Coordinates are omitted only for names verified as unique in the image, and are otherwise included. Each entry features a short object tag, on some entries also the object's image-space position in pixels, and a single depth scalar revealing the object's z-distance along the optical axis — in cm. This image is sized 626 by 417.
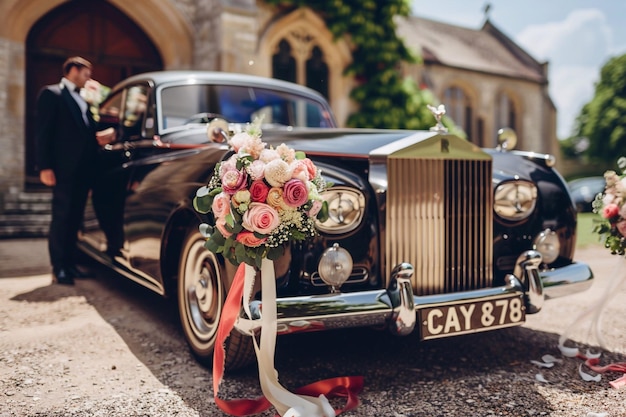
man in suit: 462
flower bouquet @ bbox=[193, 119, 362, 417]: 224
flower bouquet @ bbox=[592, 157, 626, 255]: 301
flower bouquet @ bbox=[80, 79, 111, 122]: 471
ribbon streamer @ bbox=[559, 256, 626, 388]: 306
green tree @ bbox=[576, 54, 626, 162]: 3152
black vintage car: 253
